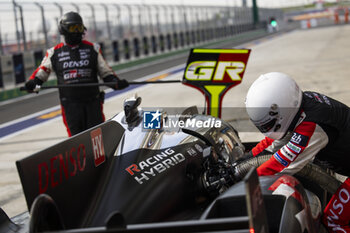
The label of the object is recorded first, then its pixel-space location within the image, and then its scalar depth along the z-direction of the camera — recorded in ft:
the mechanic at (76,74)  18.57
